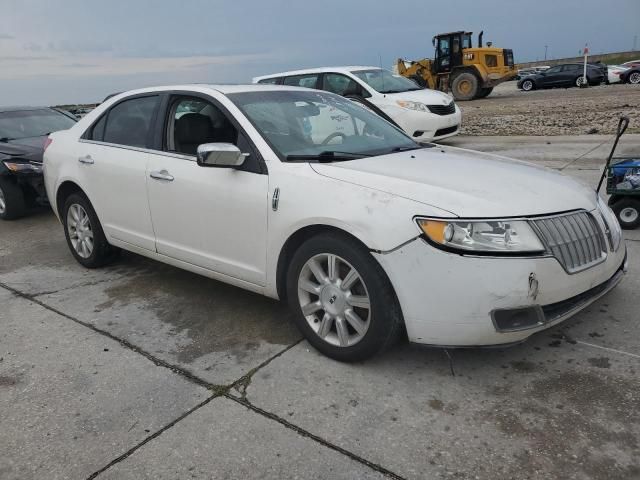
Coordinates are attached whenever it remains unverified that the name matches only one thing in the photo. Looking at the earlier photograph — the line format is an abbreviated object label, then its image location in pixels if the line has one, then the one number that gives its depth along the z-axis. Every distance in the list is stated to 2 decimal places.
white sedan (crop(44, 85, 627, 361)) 2.76
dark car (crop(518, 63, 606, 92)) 29.98
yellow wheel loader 24.19
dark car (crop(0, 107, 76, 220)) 7.20
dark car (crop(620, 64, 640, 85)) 29.53
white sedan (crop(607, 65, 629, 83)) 30.23
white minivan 11.07
